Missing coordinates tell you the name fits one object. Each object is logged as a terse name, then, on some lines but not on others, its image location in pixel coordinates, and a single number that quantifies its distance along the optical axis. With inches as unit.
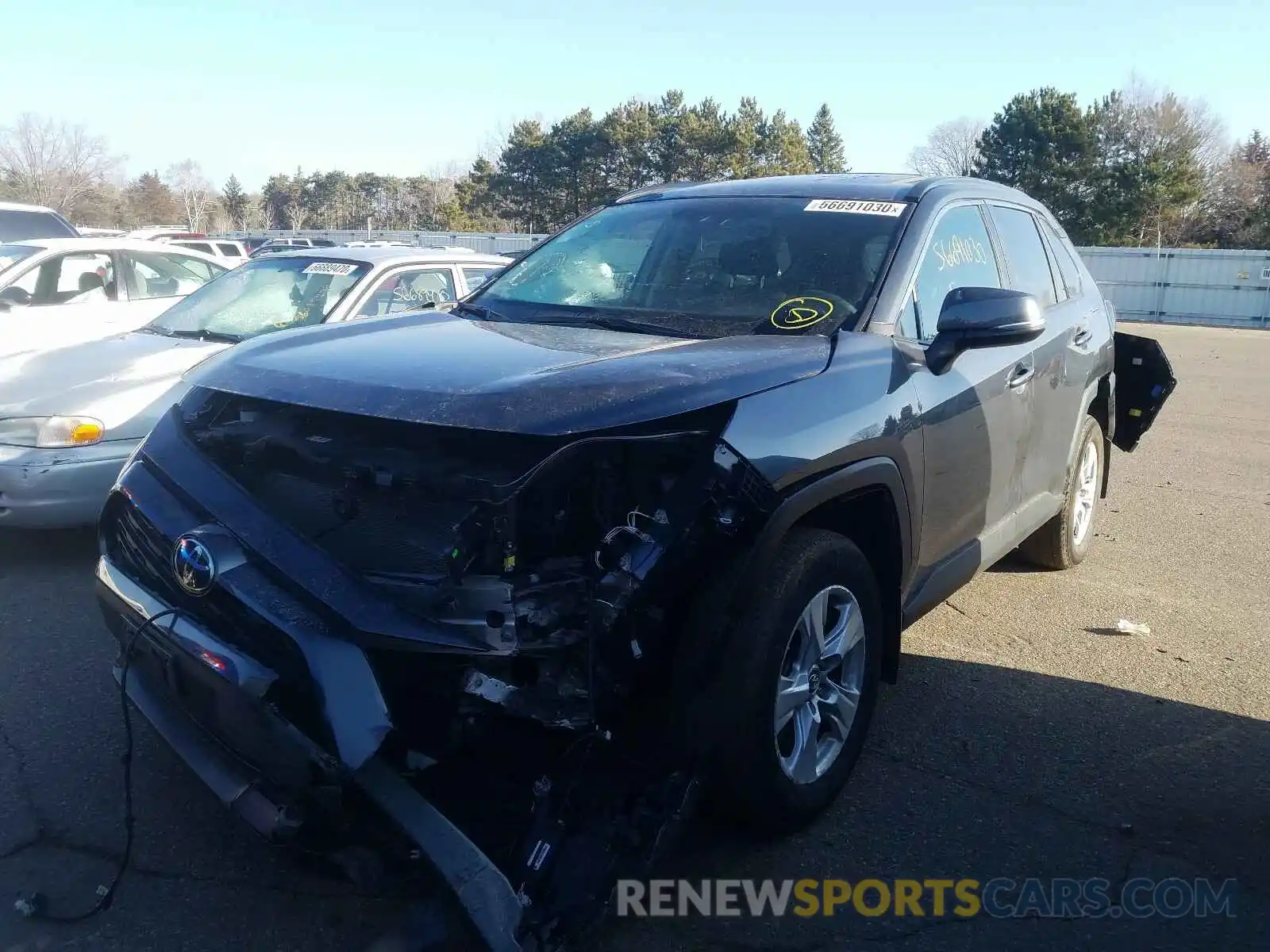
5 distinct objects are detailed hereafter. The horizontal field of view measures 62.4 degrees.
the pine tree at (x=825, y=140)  2883.9
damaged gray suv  95.5
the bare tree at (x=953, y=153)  2160.4
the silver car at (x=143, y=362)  202.8
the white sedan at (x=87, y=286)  308.2
